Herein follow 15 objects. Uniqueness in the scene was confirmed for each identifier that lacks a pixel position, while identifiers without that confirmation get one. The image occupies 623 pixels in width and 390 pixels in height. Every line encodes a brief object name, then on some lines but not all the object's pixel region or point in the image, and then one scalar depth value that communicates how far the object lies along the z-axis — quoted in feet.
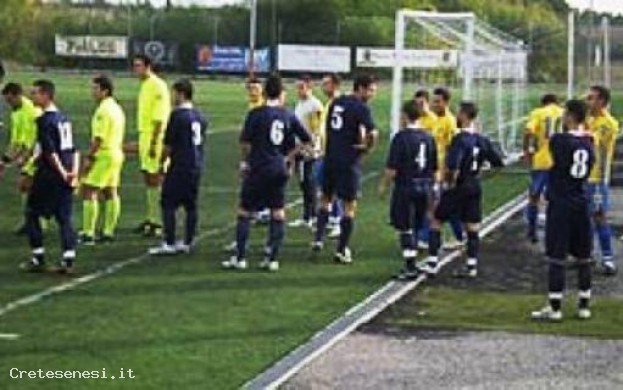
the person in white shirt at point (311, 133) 55.11
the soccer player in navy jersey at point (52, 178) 40.65
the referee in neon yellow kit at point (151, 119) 50.42
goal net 84.48
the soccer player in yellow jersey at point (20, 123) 49.60
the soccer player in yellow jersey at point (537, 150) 54.49
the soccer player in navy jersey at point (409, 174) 43.04
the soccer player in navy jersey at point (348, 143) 46.65
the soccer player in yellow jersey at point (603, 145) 45.93
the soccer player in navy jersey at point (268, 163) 43.62
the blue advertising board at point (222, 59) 235.61
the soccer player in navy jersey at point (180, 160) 46.55
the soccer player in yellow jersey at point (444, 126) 50.60
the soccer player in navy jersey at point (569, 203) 37.11
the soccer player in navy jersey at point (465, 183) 44.37
